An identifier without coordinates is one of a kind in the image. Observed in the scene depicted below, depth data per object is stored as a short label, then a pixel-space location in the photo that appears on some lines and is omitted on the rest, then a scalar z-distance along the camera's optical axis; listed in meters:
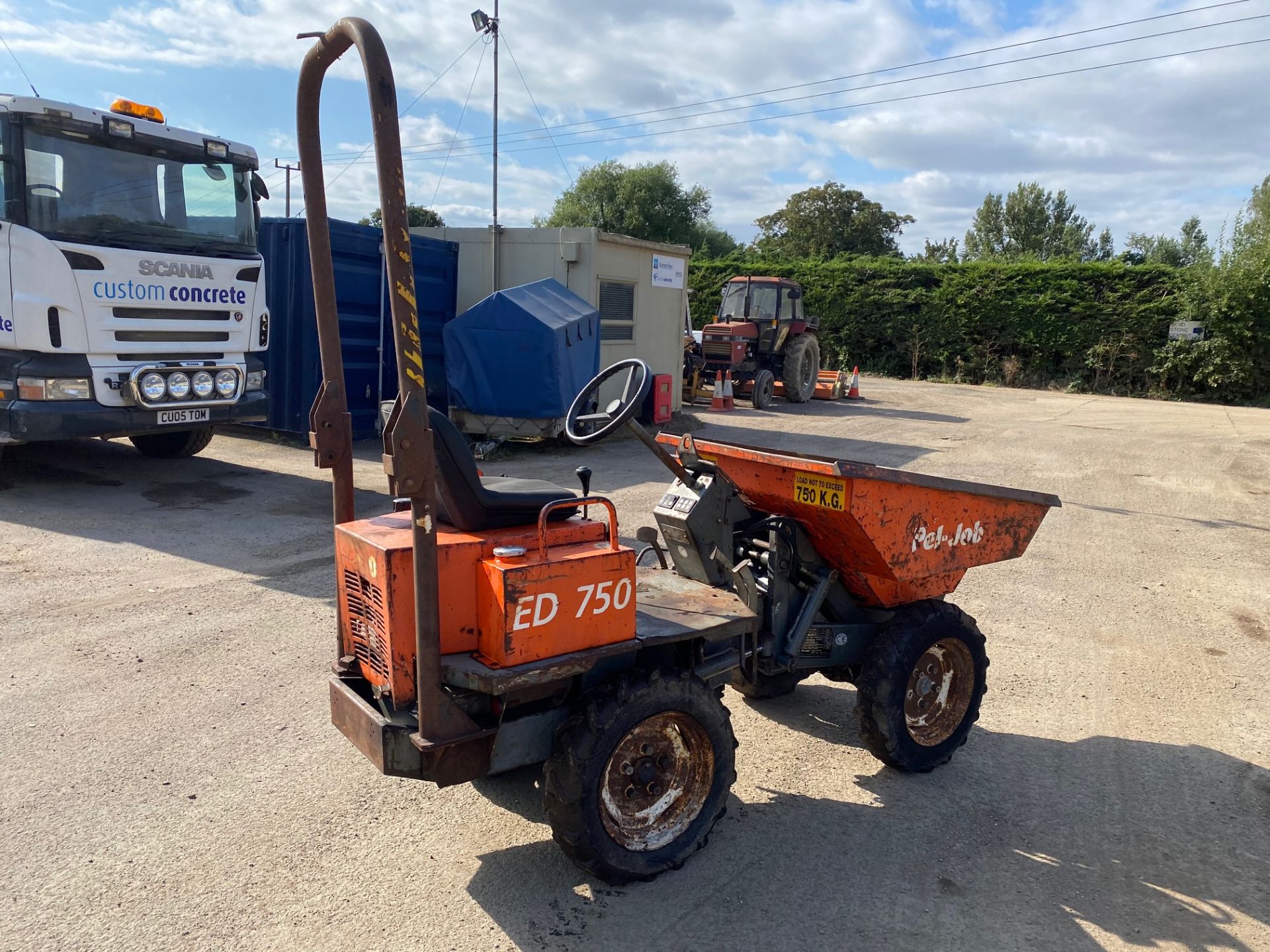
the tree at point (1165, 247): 45.97
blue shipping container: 11.23
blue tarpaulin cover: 11.02
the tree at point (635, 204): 45.81
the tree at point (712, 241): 47.56
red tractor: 18.66
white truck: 7.12
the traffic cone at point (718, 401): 18.14
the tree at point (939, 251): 49.06
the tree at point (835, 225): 47.66
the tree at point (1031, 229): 53.84
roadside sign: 22.48
